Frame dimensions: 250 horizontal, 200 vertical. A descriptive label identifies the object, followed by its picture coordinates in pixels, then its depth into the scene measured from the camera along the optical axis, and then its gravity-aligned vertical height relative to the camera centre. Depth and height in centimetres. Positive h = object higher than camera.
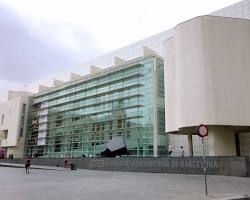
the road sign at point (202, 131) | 798 +53
